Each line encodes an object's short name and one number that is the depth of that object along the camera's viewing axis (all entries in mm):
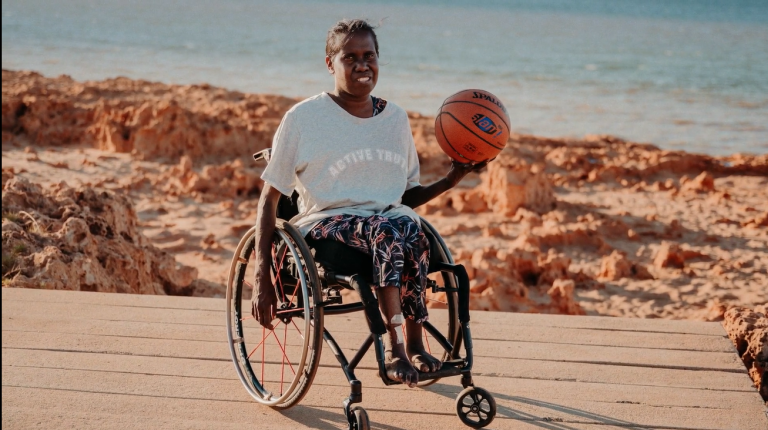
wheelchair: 2592
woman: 2648
